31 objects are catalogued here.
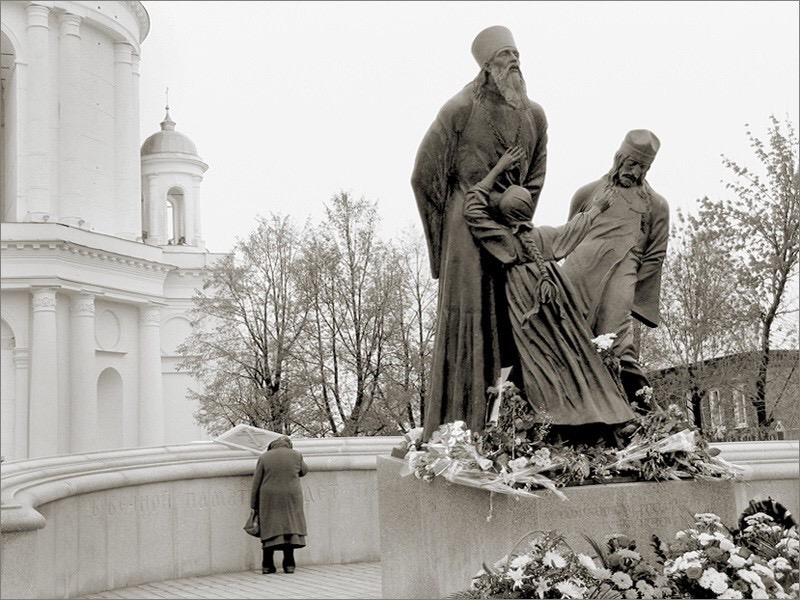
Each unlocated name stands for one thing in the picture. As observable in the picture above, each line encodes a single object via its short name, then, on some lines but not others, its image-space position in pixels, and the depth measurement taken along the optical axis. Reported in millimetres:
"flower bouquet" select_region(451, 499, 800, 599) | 5027
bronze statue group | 6297
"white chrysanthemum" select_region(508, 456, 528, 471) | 5793
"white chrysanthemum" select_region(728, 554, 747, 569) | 5051
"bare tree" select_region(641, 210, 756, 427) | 26453
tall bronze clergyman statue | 6531
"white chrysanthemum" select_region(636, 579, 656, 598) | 5098
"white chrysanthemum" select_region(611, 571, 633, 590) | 5074
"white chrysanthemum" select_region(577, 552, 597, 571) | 5108
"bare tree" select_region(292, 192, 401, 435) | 30266
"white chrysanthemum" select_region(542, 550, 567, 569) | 5098
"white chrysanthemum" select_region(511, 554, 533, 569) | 5188
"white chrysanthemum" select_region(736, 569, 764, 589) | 4969
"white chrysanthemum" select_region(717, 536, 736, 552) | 5188
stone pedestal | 5711
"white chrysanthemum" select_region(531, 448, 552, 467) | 5848
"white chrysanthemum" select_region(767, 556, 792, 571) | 5297
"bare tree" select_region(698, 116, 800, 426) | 26250
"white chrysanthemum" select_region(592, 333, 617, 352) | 6598
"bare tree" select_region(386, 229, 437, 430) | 28656
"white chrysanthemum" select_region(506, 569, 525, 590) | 5105
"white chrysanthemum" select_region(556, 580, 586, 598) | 4980
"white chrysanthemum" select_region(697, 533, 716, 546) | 5238
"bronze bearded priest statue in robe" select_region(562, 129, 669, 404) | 7223
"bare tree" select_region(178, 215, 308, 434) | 31391
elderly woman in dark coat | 9023
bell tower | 55875
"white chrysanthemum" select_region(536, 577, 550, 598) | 5027
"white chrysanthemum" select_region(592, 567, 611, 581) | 5055
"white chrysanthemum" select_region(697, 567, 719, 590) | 4977
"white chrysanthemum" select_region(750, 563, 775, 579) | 5086
